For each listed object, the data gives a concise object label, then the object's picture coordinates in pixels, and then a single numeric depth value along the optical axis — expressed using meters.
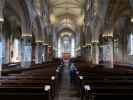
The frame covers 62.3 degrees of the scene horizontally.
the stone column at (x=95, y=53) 13.33
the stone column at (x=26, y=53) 10.18
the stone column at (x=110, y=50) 10.35
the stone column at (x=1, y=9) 6.79
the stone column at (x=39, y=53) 14.00
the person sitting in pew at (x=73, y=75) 8.63
